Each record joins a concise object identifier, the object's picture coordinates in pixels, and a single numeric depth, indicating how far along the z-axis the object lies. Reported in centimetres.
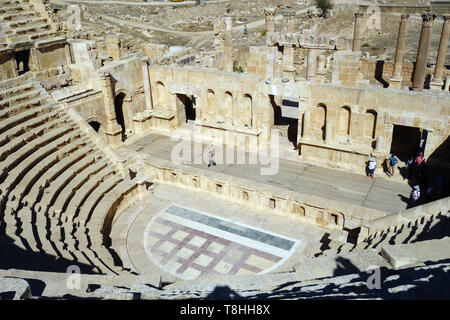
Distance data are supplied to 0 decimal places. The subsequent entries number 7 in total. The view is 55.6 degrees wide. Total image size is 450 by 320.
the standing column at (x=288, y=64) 2595
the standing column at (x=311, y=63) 2203
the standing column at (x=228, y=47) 2305
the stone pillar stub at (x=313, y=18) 2561
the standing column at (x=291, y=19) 2625
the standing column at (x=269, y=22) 2433
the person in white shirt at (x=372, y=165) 1539
